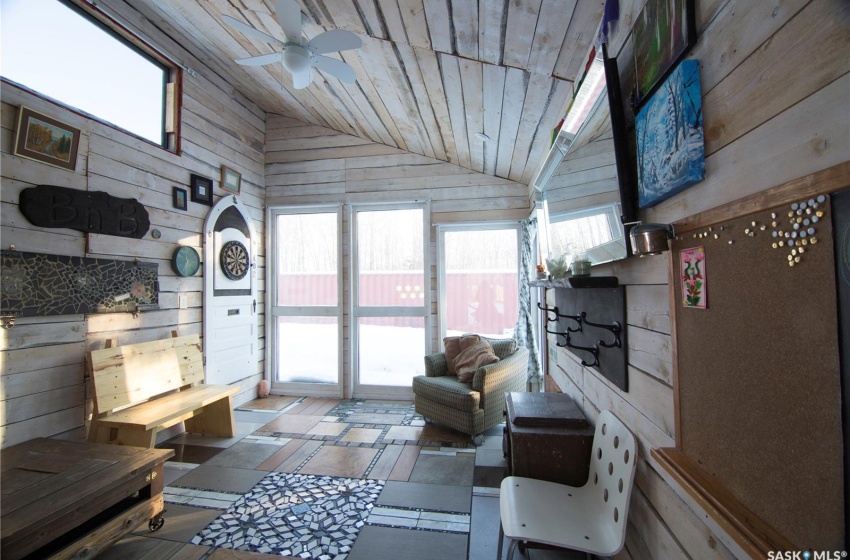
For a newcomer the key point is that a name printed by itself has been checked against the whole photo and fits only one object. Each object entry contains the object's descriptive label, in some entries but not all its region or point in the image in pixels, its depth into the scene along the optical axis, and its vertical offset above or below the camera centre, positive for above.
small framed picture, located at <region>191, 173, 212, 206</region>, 3.45 +1.02
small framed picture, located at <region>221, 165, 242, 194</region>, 3.82 +1.23
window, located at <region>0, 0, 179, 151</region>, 2.25 +1.67
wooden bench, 2.42 -0.75
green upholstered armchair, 3.03 -0.86
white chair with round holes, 1.25 -0.85
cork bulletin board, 0.53 -0.15
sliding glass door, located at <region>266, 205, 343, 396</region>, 4.41 -0.07
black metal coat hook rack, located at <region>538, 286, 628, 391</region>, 1.36 -0.17
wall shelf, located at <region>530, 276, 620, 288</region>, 1.37 +0.04
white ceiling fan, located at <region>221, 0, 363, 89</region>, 2.09 +1.54
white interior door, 3.59 +0.01
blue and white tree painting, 0.85 +0.39
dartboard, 3.78 +0.37
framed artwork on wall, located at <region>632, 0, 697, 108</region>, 0.87 +0.67
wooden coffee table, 1.45 -0.87
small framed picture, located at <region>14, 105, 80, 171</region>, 2.19 +1.00
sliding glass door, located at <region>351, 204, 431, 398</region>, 4.26 -0.04
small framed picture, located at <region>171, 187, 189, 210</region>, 3.24 +0.86
